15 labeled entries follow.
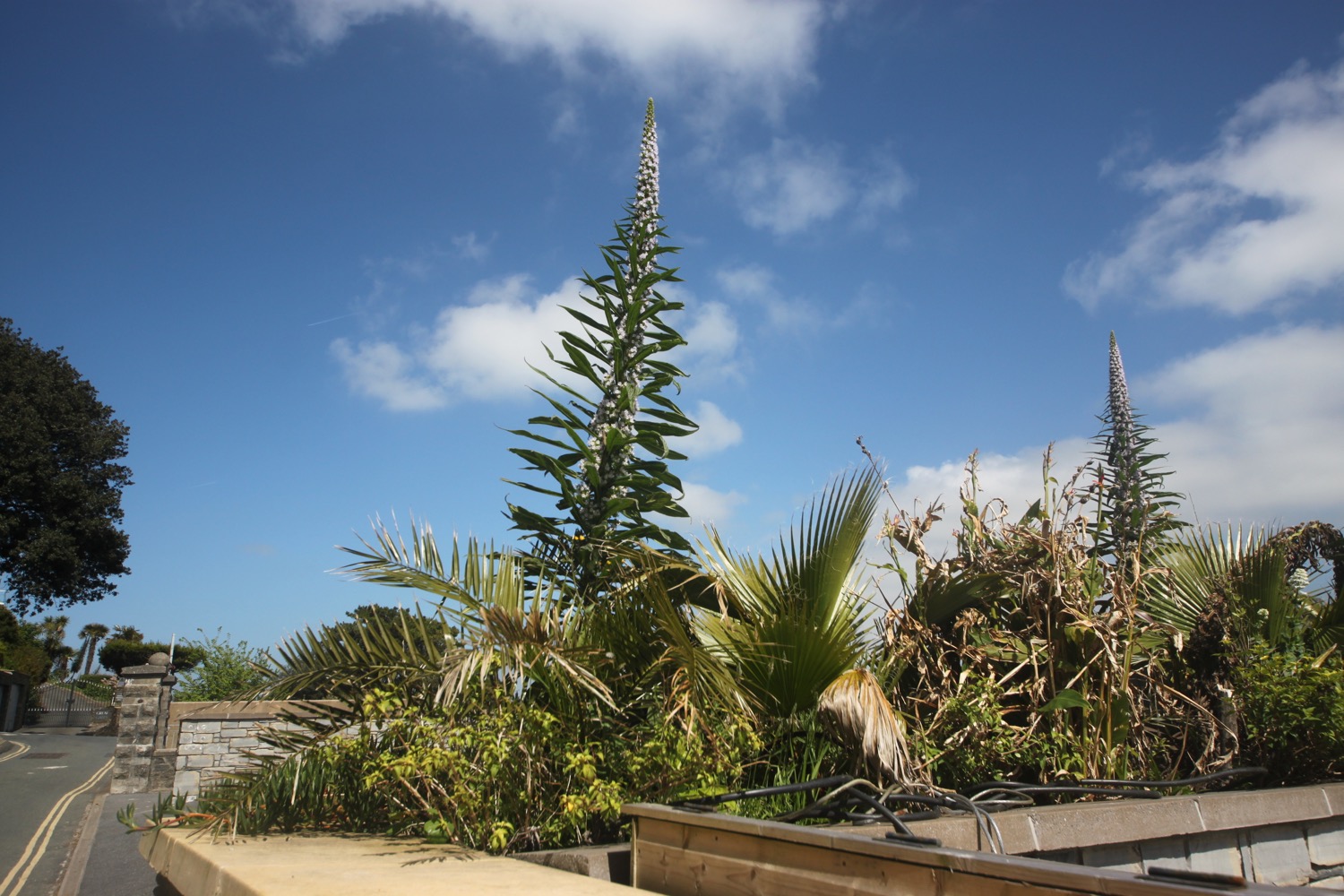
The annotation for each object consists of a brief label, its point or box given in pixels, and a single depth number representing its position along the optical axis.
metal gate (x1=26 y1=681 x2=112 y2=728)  44.25
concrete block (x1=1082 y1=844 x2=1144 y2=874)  3.37
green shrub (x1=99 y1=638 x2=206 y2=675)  45.75
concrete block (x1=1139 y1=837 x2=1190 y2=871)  3.52
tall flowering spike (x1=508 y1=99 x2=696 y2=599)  5.83
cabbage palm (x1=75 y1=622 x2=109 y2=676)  71.88
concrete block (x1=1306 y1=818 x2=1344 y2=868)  4.11
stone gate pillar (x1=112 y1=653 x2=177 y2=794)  14.16
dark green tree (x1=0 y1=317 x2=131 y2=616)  30.25
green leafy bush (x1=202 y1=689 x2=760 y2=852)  3.79
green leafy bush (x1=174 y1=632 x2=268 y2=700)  13.16
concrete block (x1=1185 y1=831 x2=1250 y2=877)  3.64
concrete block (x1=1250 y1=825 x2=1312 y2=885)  3.88
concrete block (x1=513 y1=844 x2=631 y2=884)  3.21
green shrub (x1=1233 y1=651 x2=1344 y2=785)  4.68
